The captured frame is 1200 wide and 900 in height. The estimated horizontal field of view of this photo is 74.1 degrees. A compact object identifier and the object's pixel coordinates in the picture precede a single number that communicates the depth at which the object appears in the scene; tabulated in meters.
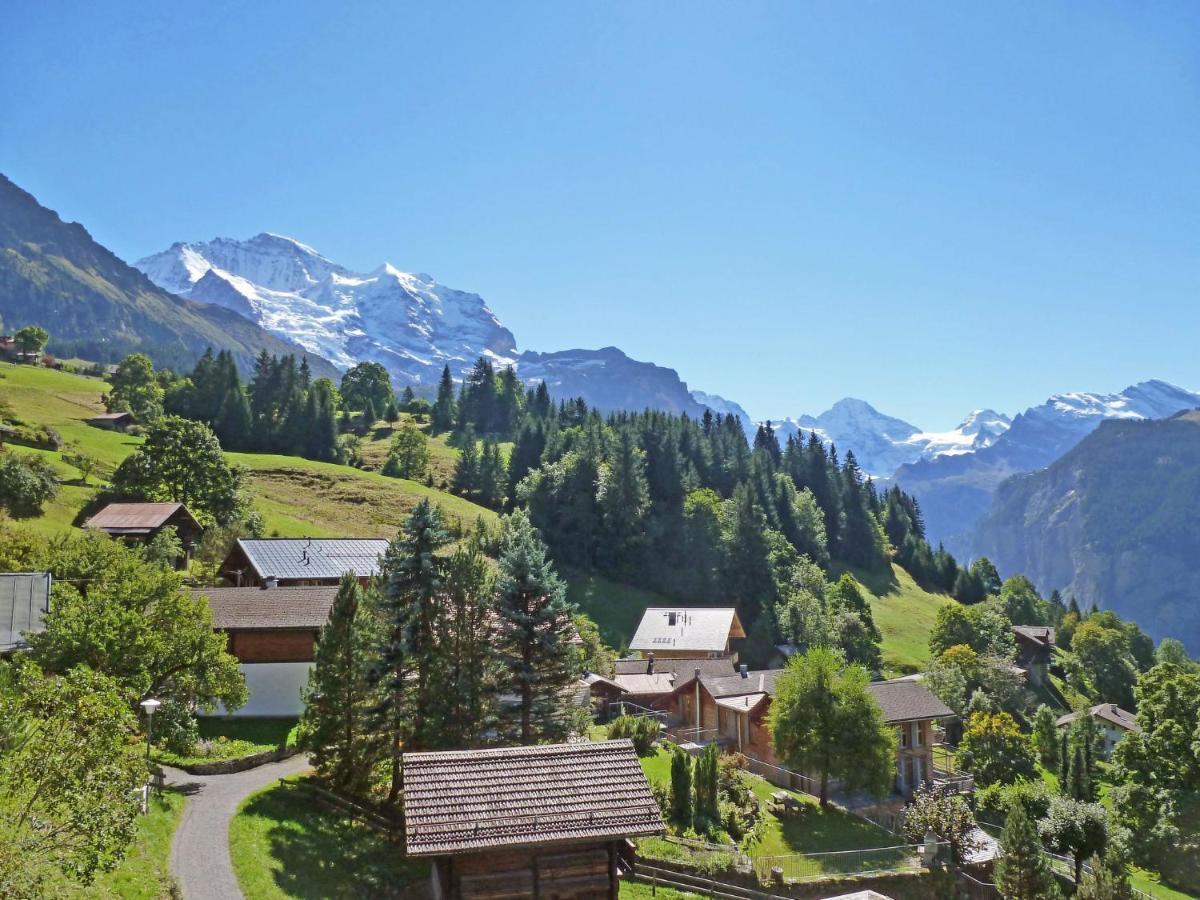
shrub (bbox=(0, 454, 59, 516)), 68.88
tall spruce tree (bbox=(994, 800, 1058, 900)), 35.31
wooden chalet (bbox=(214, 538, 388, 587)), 63.09
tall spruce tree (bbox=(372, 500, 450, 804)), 32.38
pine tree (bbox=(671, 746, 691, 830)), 35.81
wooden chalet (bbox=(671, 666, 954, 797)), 52.28
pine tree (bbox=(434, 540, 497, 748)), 33.09
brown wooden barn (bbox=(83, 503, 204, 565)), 68.44
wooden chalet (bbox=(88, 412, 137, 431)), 116.94
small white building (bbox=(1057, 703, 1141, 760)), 85.38
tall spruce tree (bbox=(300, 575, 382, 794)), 31.62
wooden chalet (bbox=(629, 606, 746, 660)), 80.62
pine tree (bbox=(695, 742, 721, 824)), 36.78
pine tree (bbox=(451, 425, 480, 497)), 128.88
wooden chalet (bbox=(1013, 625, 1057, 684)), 111.00
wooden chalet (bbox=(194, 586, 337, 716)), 44.59
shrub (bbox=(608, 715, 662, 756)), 46.16
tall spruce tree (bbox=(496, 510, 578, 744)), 37.56
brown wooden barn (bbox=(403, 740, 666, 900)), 21.17
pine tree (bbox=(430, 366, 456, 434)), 172.38
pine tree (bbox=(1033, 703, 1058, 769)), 71.75
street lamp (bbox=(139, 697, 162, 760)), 27.90
